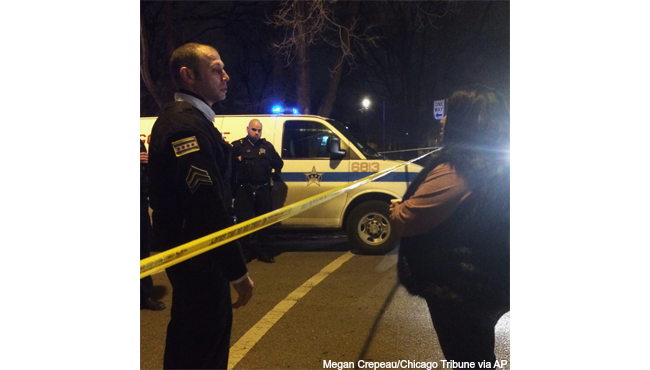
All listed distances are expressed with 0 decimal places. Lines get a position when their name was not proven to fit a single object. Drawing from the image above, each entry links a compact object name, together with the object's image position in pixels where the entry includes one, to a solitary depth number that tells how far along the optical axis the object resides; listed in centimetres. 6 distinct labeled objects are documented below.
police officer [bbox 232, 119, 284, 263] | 639
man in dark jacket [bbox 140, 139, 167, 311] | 461
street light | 3012
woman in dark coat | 204
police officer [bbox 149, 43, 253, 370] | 197
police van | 682
